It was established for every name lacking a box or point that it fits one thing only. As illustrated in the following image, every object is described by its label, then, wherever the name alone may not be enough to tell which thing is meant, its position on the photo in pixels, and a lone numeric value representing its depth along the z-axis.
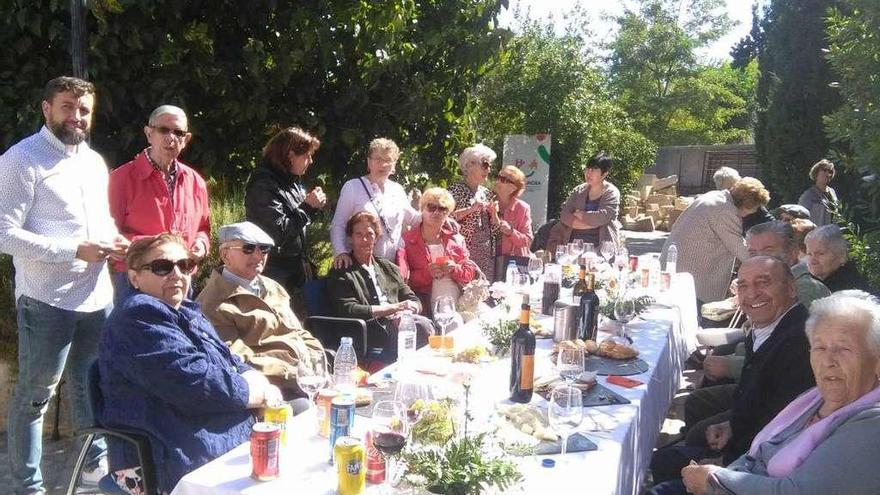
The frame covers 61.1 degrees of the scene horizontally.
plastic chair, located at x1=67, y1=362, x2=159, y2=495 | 2.35
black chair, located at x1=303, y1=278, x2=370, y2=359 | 4.34
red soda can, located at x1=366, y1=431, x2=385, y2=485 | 1.94
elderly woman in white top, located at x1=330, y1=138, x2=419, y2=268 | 4.79
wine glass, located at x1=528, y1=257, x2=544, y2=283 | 4.80
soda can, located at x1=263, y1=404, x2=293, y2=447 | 2.16
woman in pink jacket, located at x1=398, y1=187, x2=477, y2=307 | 5.04
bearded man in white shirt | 3.07
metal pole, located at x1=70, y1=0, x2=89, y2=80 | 4.44
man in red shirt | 3.67
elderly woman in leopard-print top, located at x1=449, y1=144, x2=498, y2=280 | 5.68
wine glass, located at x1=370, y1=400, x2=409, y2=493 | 1.86
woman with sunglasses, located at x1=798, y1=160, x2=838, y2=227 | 8.29
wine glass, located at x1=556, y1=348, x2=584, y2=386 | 2.75
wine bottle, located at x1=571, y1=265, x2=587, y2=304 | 3.89
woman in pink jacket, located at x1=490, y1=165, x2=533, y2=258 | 5.89
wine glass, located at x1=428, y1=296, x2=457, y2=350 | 3.55
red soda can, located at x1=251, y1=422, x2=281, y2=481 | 1.94
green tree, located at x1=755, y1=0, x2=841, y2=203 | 13.44
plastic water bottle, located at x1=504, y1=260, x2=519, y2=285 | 4.60
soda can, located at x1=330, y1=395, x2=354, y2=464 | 2.09
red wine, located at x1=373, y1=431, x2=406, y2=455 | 1.85
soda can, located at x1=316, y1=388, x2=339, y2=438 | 2.28
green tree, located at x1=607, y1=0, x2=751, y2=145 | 33.75
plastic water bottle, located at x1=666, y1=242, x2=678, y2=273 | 5.66
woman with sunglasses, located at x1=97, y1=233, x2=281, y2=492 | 2.40
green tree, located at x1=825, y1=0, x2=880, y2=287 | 3.06
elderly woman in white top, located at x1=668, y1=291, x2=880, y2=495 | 2.04
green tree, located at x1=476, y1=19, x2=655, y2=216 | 13.69
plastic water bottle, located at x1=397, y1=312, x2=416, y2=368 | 3.12
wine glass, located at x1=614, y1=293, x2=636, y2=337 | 4.02
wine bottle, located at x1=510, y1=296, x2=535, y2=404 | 2.62
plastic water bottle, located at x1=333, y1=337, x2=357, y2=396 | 2.55
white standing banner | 11.49
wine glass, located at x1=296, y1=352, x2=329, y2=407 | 2.46
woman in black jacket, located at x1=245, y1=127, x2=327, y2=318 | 4.38
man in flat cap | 3.28
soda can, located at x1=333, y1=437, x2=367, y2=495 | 1.84
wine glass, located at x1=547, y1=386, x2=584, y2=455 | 2.20
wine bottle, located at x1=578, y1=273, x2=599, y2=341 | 3.60
